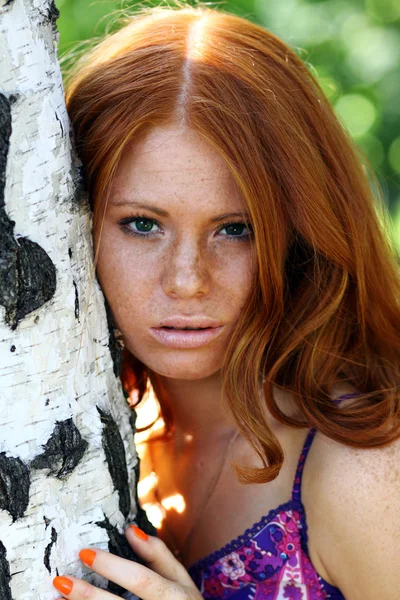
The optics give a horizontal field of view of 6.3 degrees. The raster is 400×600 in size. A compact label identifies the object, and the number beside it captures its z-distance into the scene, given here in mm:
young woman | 2366
